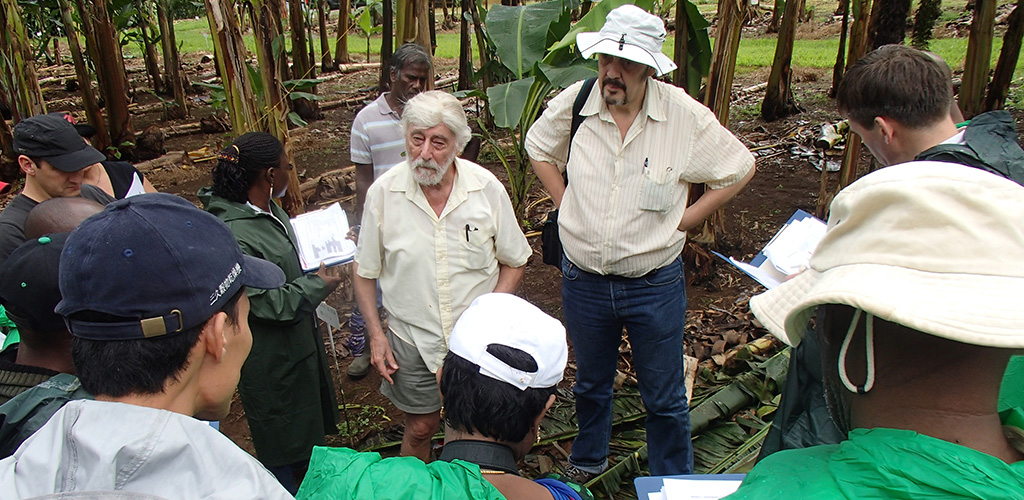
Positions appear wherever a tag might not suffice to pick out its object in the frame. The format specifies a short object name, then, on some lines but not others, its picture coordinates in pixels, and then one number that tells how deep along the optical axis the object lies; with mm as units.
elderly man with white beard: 2576
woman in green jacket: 2539
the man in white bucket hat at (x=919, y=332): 906
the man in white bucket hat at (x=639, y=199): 2598
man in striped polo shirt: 3621
